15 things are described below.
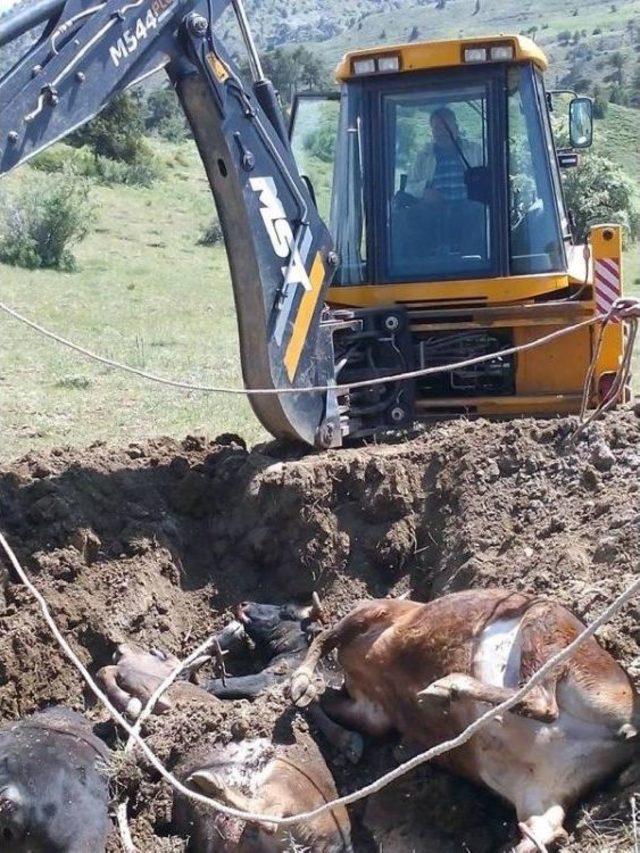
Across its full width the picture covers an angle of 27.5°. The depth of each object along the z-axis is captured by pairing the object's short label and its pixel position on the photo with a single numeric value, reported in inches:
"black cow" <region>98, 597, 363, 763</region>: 209.0
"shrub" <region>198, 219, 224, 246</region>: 1040.8
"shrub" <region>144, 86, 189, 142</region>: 1667.1
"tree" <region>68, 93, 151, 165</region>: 1245.7
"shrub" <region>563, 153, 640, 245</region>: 929.5
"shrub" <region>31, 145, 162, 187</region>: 1181.7
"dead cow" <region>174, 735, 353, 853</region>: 174.4
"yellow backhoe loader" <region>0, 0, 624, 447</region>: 287.9
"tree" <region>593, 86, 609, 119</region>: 1686.8
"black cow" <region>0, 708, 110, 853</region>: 171.3
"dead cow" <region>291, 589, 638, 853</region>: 168.9
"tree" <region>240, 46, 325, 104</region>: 2011.6
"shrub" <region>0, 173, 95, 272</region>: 858.8
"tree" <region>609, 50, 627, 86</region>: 2326.8
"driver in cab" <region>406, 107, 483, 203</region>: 322.0
